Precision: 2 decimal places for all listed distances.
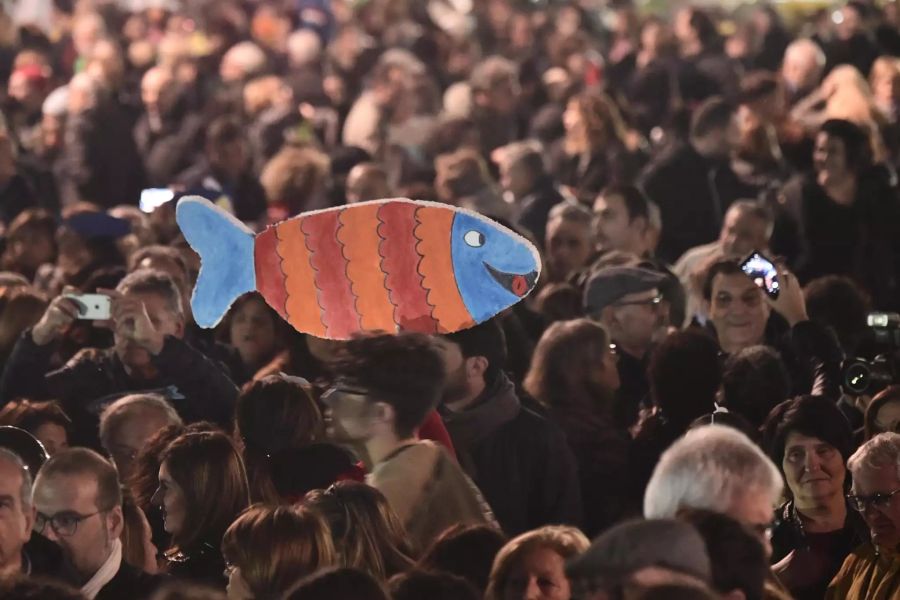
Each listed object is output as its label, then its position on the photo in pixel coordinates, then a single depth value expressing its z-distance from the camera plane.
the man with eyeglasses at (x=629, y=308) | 13.81
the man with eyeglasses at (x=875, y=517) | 9.41
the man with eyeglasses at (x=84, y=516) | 9.31
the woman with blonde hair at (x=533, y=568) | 8.49
